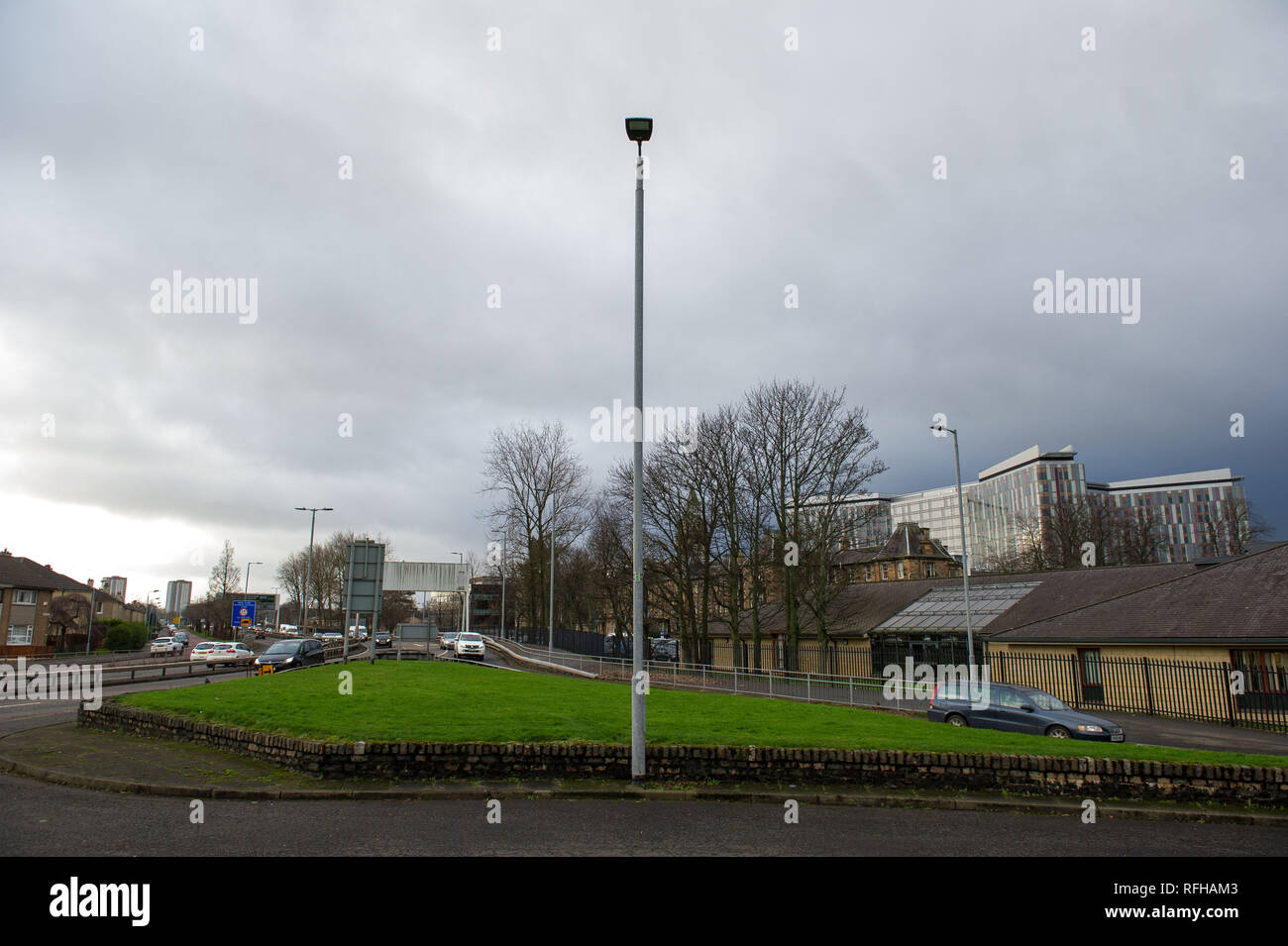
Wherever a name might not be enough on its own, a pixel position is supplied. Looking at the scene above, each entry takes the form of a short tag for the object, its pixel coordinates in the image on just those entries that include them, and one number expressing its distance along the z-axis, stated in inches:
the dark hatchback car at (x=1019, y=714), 650.2
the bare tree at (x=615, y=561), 1657.2
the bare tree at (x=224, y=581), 3752.5
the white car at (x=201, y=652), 1552.9
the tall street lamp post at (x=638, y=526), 401.4
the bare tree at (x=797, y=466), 1398.9
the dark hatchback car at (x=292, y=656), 1285.7
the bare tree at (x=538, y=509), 2228.1
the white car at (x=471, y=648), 1662.2
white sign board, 1640.0
